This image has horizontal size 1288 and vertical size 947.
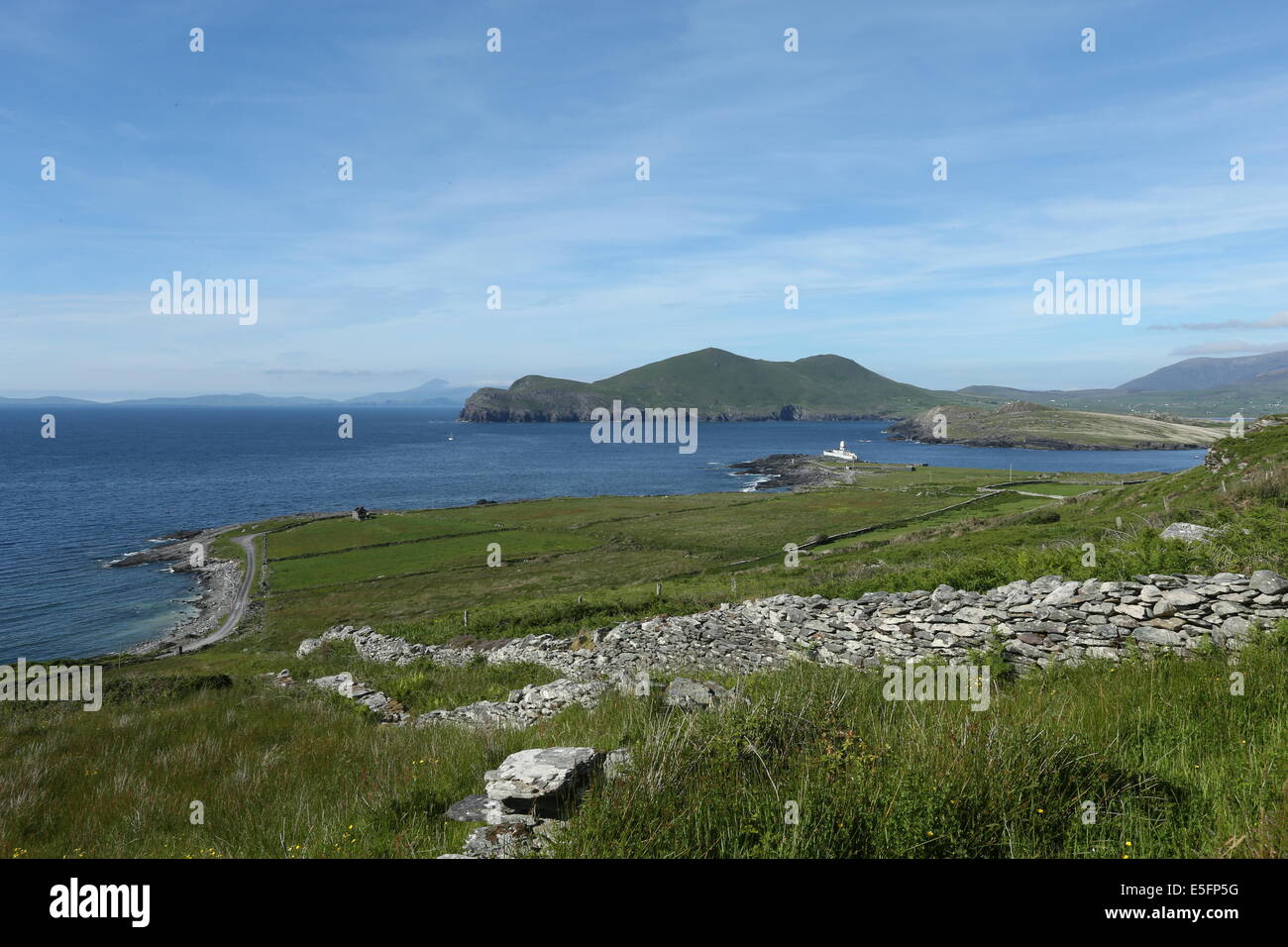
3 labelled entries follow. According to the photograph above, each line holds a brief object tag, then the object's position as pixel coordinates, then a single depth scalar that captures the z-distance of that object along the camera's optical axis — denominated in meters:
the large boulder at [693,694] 9.03
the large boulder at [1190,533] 14.92
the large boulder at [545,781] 5.96
